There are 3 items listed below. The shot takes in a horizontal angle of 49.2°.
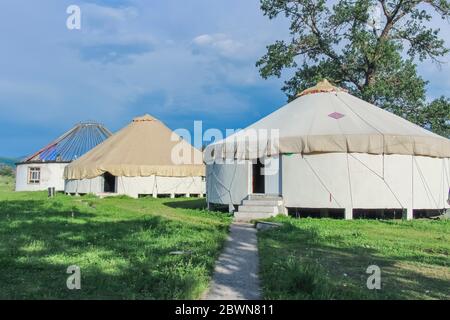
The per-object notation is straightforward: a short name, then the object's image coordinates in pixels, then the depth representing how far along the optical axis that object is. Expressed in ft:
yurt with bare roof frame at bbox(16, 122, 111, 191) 104.37
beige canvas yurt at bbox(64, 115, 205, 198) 76.38
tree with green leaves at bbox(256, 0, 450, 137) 68.59
